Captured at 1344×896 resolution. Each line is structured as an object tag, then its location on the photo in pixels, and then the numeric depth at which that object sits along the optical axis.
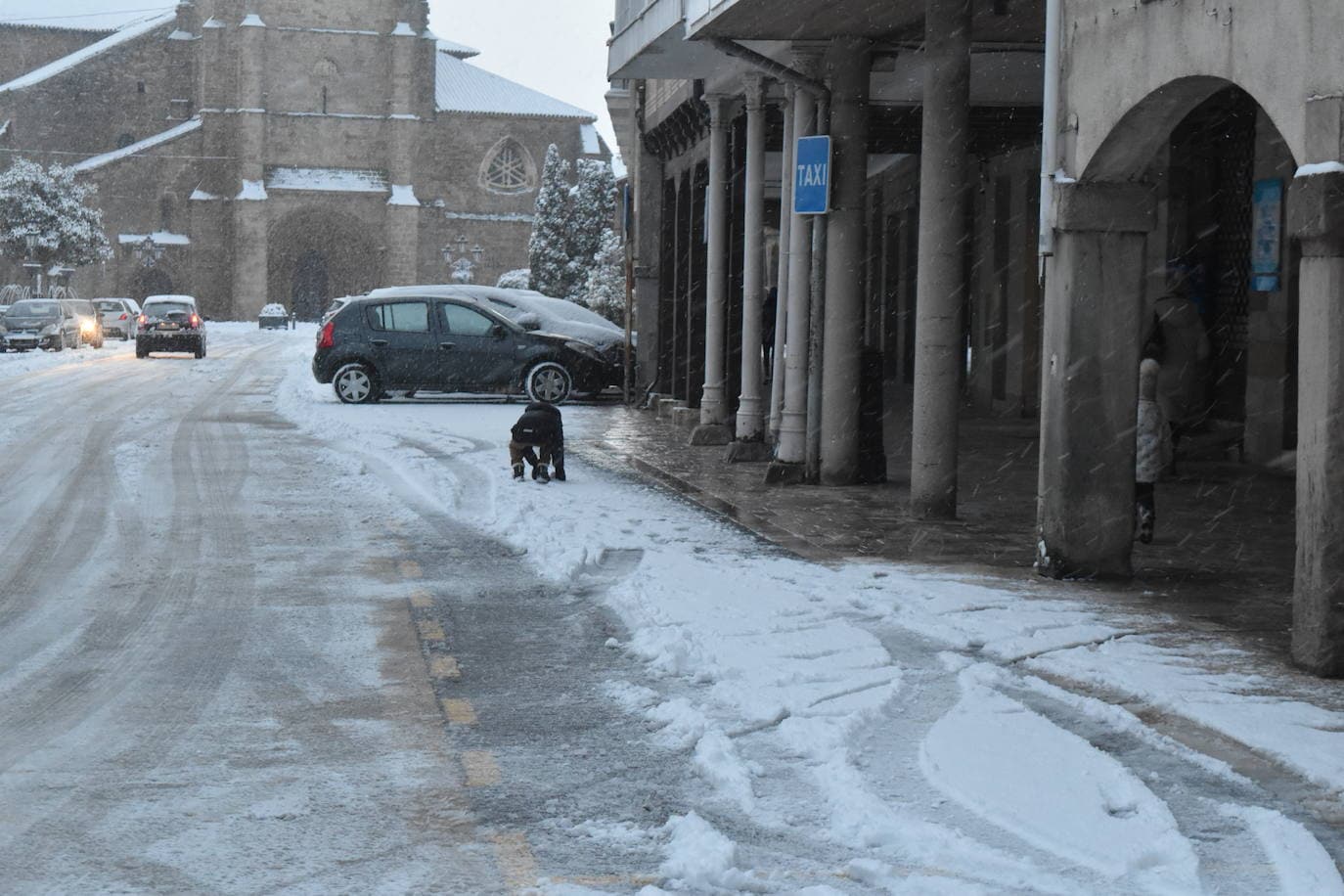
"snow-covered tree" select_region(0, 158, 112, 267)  77.12
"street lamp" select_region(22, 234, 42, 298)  77.38
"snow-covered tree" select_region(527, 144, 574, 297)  69.31
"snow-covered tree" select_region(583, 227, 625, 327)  50.41
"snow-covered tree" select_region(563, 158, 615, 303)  69.38
